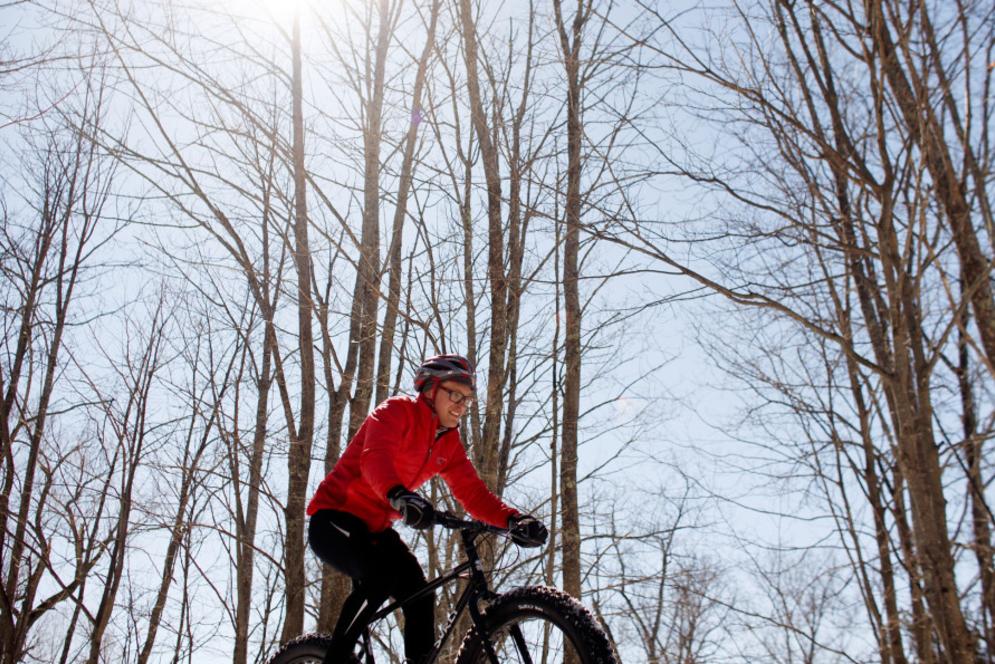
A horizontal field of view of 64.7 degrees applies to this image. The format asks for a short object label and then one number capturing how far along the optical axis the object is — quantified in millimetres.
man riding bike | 3451
